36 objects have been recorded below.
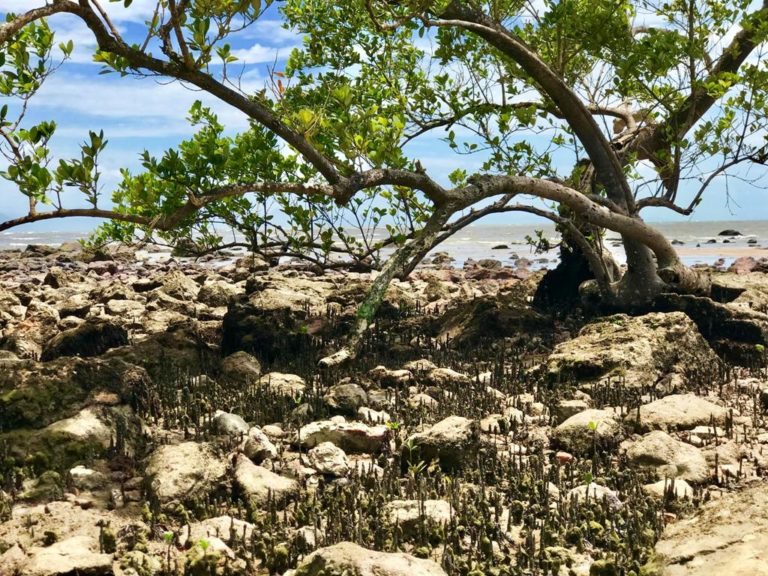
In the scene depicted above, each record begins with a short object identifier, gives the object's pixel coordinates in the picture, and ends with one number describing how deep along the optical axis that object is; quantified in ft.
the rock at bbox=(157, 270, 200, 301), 44.65
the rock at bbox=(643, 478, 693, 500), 16.06
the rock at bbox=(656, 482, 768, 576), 9.70
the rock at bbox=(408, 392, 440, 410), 22.16
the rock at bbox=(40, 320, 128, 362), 29.45
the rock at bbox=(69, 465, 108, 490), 16.47
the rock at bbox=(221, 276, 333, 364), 30.01
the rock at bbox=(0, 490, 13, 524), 15.01
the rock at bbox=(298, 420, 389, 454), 19.06
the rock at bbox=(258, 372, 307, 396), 23.74
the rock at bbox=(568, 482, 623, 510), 15.53
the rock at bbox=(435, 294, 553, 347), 32.94
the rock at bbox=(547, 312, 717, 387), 25.63
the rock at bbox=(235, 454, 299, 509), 15.72
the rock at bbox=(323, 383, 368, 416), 21.67
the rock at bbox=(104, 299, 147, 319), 38.32
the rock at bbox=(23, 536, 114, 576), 12.60
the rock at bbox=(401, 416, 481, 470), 17.66
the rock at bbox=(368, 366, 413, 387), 25.31
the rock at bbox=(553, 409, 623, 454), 19.02
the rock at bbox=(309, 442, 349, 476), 17.34
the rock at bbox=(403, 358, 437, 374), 26.09
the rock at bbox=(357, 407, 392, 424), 20.91
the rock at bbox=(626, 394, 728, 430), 20.51
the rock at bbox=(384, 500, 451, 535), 14.43
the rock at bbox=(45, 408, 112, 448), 18.26
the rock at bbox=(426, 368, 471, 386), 25.05
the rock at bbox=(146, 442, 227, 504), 15.85
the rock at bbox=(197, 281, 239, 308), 42.73
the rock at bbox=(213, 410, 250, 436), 19.33
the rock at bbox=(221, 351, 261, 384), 25.94
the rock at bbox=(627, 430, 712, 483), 17.29
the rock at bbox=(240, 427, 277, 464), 17.97
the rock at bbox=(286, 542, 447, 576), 10.96
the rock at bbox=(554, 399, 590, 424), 21.47
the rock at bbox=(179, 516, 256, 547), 14.17
